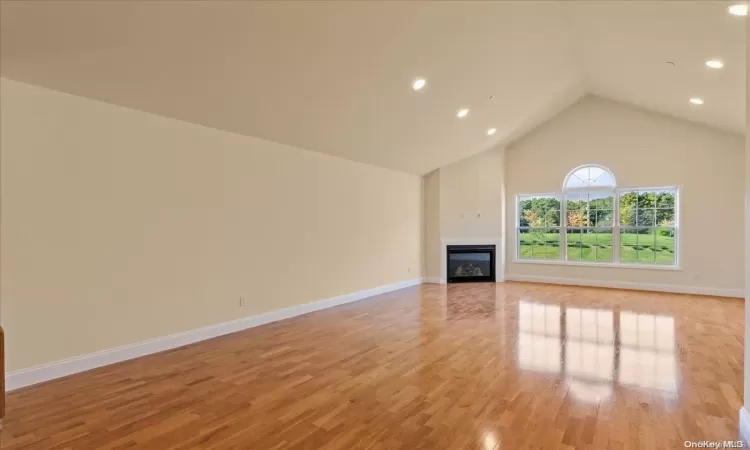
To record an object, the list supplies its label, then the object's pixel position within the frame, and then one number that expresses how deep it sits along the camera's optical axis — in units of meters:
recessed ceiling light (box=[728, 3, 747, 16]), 3.28
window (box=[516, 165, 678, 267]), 8.02
